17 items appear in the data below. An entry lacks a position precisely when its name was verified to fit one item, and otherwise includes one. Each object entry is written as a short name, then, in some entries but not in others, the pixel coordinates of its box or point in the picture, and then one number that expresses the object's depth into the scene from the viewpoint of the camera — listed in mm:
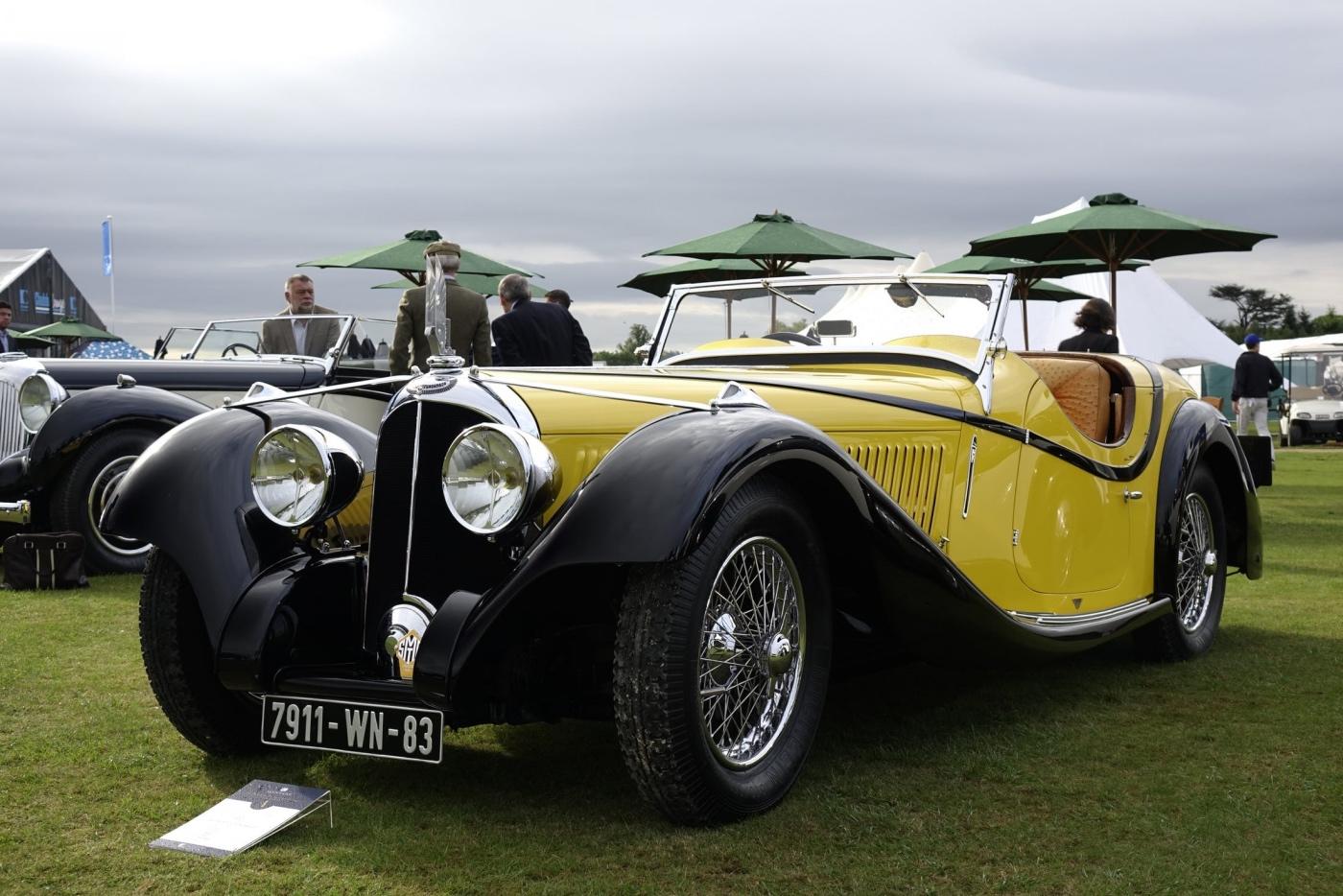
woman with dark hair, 9930
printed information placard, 3227
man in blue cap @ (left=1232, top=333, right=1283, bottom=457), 17672
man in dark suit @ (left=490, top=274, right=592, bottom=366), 10453
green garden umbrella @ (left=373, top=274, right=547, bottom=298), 17531
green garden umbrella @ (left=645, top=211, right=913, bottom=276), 13117
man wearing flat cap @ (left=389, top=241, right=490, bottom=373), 9156
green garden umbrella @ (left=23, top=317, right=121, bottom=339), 30984
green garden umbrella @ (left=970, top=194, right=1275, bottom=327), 12250
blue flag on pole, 37594
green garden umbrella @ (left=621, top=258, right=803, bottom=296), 15656
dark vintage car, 8102
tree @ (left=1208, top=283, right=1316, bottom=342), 66188
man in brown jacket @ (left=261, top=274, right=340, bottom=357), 10305
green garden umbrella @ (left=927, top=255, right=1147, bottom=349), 16312
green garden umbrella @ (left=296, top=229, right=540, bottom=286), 14062
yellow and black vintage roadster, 3182
